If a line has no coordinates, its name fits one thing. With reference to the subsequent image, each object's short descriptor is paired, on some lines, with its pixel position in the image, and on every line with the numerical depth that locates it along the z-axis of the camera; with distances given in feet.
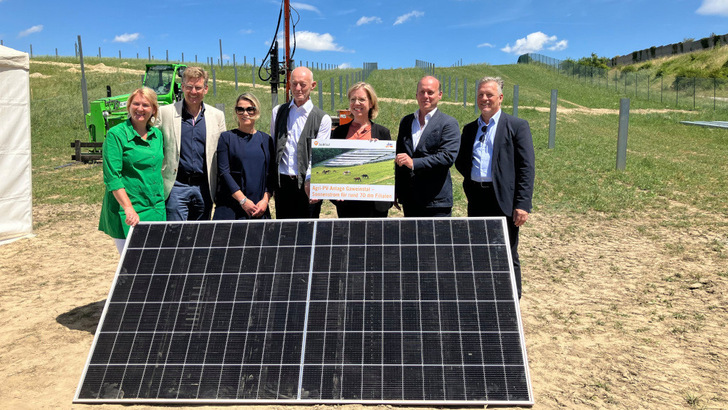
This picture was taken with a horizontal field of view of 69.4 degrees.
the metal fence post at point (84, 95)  68.59
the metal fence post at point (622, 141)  40.45
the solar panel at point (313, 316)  11.37
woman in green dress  14.12
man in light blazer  14.83
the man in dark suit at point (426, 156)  14.21
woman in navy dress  14.87
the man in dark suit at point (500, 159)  14.48
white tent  27.35
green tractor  54.84
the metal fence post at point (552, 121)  52.70
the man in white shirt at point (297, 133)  15.17
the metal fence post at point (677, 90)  120.14
